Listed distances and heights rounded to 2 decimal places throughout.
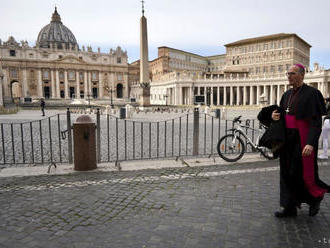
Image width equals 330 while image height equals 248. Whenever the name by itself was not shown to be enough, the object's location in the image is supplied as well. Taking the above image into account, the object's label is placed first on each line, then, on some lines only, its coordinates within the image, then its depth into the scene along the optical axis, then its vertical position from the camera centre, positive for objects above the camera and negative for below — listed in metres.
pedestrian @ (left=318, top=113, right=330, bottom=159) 6.55 -0.89
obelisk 25.55 +4.85
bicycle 6.13 -1.14
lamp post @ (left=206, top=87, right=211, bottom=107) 60.59 +1.56
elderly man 3.13 -0.60
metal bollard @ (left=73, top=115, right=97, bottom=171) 5.34 -0.91
